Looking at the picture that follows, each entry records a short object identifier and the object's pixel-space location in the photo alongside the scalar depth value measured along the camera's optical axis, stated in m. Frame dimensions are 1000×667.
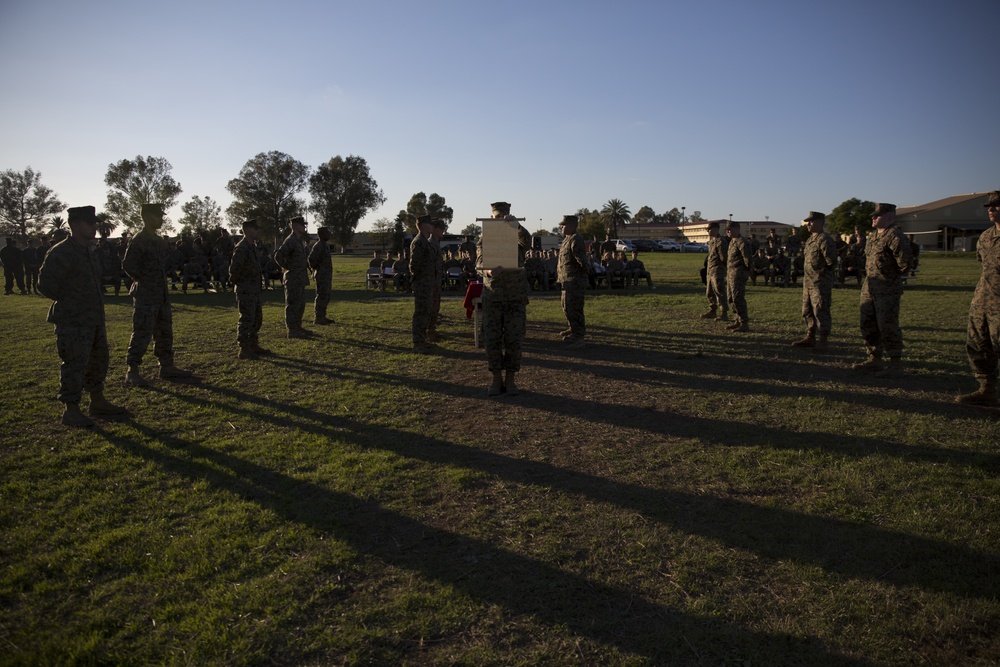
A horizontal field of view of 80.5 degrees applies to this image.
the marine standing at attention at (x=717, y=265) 12.59
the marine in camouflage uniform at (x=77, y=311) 6.23
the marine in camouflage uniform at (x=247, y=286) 9.69
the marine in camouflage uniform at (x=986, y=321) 6.20
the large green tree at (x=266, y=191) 59.34
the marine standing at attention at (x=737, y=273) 11.38
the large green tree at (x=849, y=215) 64.50
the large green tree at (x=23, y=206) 65.31
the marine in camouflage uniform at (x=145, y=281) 8.04
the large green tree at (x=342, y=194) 68.38
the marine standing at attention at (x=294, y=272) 11.62
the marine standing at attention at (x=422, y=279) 10.06
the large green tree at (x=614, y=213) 108.62
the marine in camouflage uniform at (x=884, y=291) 7.83
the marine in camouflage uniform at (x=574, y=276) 10.40
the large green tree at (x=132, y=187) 58.31
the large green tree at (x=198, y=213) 60.68
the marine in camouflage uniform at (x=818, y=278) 9.24
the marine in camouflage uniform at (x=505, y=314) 7.35
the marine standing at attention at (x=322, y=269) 13.11
